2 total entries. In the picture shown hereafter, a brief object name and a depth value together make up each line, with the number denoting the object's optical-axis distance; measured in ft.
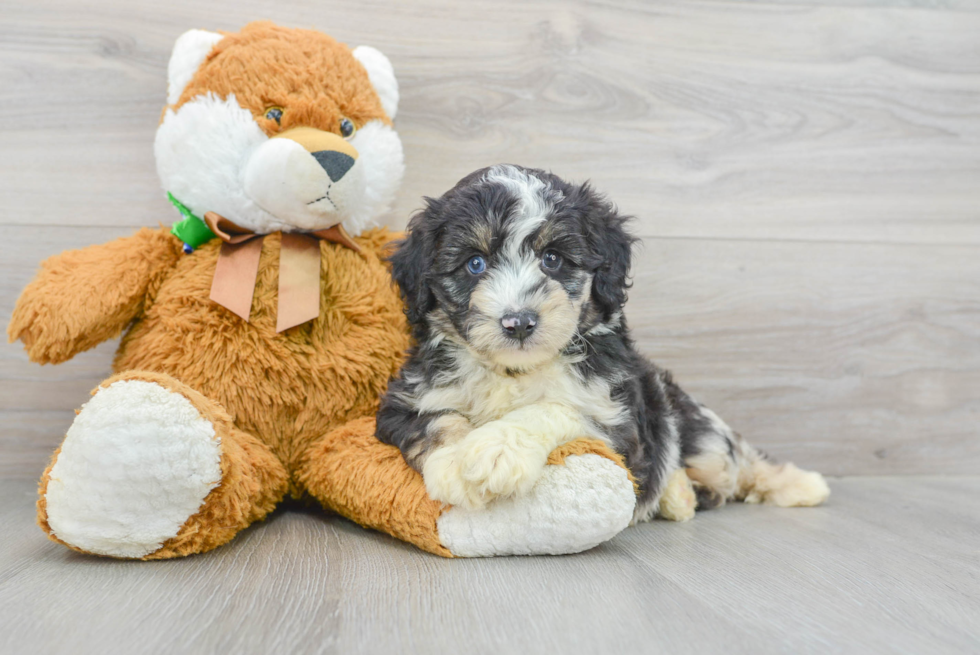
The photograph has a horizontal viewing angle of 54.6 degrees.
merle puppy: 1.64
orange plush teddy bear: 1.80
